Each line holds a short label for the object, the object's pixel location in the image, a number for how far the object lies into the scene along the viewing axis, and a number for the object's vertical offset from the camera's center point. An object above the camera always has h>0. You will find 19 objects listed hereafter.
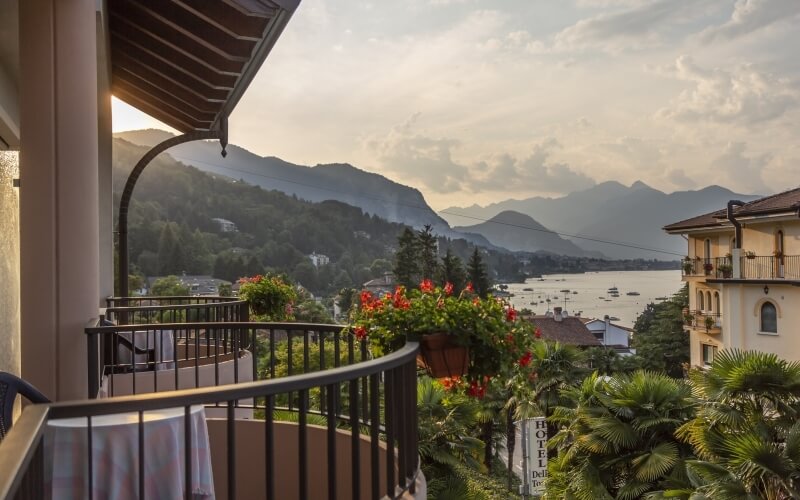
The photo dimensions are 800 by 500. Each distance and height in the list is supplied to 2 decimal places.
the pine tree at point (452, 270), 46.62 -1.27
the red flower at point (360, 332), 3.59 -0.40
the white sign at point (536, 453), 24.81 -7.17
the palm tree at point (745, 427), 7.91 -2.19
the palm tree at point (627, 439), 10.63 -2.93
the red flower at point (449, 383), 3.84 -0.71
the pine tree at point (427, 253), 48.47 -0.14
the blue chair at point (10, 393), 2.74 -0.55
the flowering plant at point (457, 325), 3.50 -0.37
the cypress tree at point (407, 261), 47.53 -0.64
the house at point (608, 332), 57.88 -6.88
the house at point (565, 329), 48.03 -5.46
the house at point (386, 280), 48.72 -1.97
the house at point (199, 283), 37.51 -1.61
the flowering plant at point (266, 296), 9.42 -0.56
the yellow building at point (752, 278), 22.94 -1.04
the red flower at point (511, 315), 3.94 -0.35
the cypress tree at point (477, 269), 48.17 -1.26
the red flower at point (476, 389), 3.85 -0.75
